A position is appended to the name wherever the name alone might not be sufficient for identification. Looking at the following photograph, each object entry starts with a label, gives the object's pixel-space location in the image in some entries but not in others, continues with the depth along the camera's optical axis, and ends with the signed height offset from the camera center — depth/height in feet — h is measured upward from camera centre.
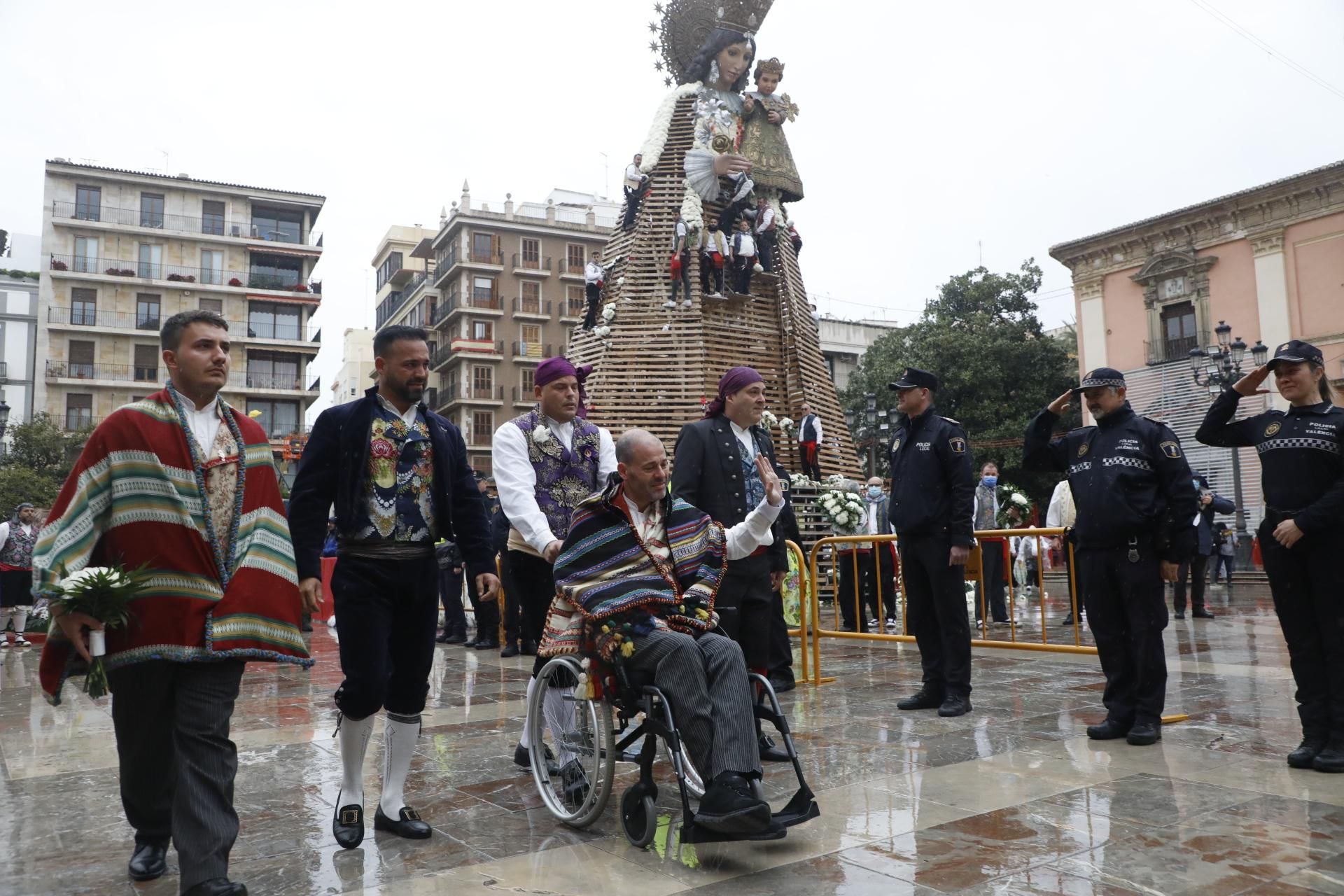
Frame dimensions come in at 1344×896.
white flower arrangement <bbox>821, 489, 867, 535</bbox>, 43.73 +1.34
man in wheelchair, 12.13 -0.68
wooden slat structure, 51.62 +10.47
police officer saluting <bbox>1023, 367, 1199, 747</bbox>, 18.45 -0.08
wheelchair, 11.96 -2.55
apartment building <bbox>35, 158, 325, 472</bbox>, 163.43 +45.33
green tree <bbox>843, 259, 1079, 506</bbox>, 120.98 +21.54
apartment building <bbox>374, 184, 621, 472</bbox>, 175.42 +43.42
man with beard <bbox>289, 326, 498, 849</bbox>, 13.20 +0.15
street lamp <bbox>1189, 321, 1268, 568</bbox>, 65.98 +11.17
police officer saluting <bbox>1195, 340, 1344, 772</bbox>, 16.10 -0.03
